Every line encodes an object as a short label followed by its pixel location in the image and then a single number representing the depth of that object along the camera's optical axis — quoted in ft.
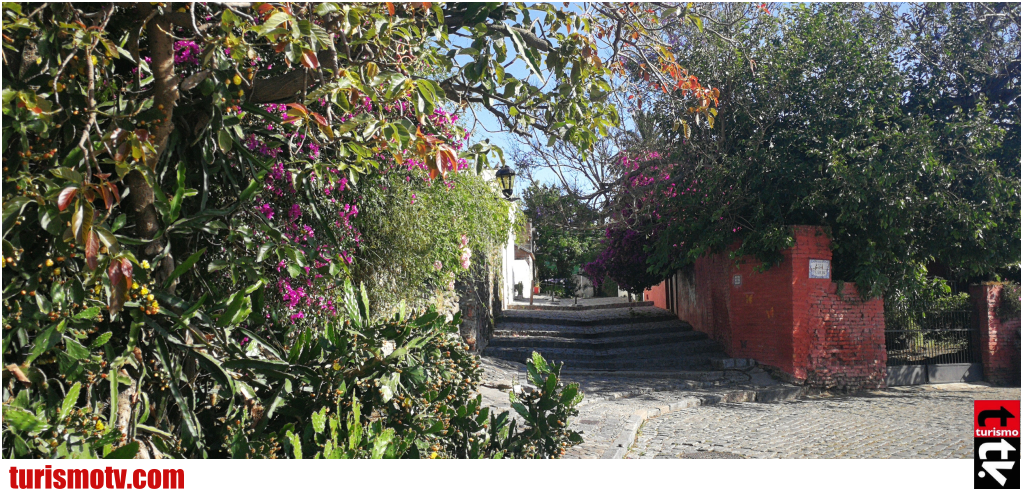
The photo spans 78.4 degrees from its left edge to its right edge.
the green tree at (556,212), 37.93
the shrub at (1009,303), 33.60
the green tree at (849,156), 27.84
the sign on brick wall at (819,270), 31.37
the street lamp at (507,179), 27.58
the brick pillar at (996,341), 33.55
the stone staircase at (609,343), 37.11
